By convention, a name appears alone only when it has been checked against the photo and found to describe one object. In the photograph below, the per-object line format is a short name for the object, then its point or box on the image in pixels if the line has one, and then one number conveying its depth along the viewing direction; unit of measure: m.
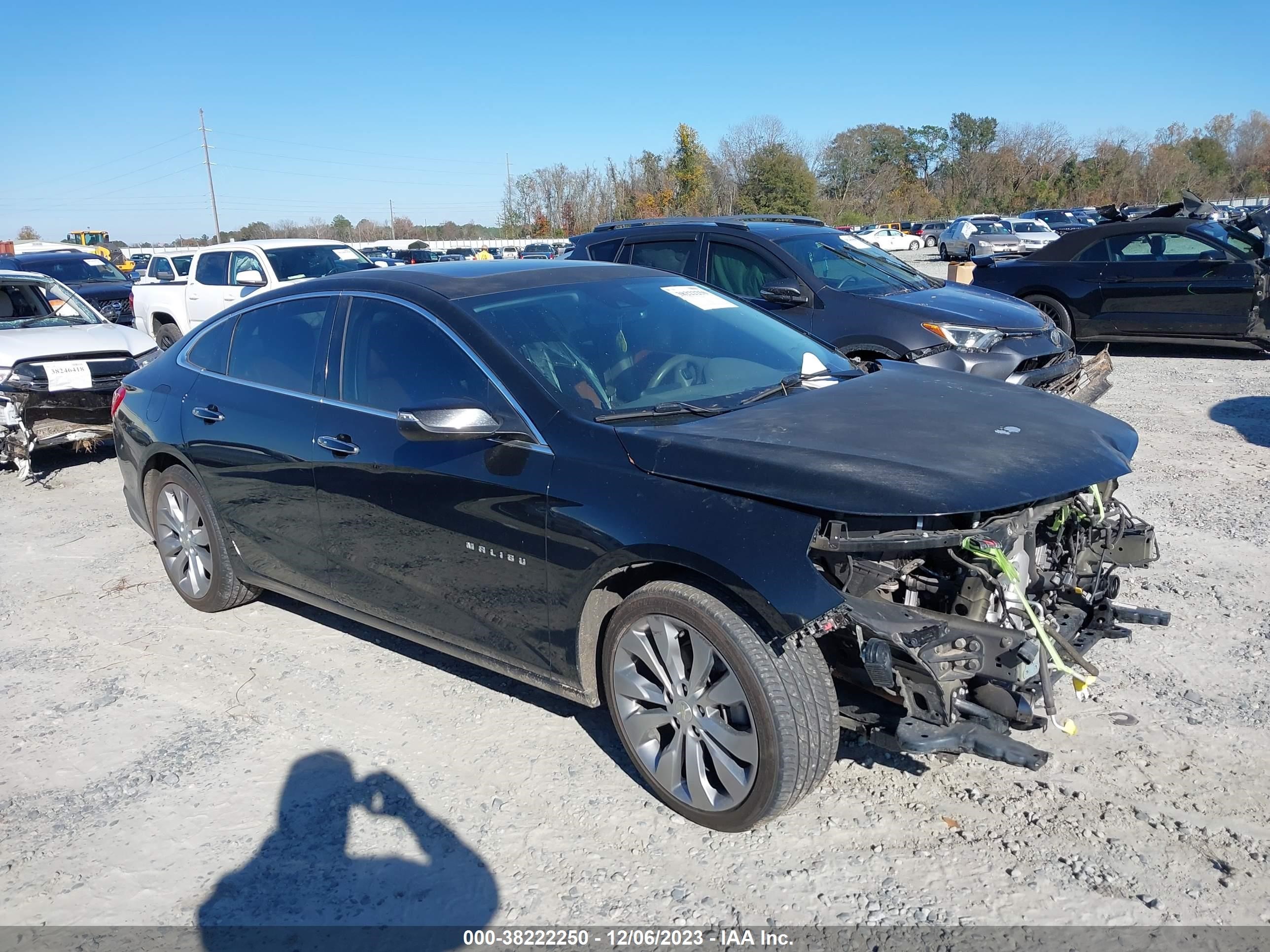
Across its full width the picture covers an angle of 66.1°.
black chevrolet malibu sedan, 2.90
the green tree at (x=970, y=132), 91.19
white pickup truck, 12.88
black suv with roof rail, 7.10
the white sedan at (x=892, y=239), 46.34
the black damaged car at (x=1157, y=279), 10.95
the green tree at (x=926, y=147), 93.50
